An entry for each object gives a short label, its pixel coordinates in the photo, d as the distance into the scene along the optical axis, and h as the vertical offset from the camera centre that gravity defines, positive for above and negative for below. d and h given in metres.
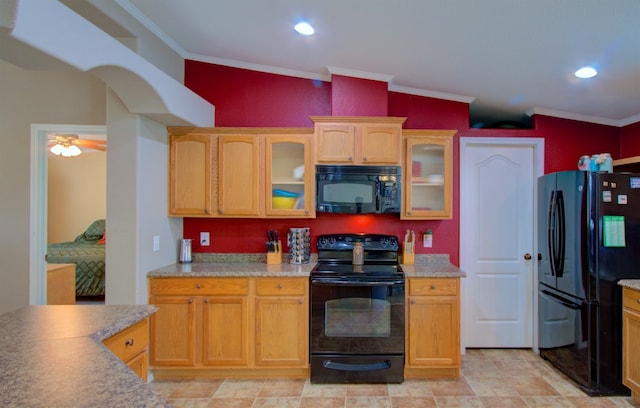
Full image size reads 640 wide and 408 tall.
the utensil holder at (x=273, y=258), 3.15 -0.48
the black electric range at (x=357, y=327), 2.66 -0.95
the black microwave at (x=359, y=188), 2.93 +0.16
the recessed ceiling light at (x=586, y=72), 2.46 +1.00
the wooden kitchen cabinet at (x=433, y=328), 2.71 -0.97
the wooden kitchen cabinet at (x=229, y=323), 2.72 -0.94
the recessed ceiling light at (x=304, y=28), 2.35 +1.27
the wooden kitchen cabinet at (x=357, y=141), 2.92 +0.57
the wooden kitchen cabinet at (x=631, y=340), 2.38 -0.95
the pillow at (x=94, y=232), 5.80 -0.44
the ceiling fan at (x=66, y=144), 5.21 +0.98
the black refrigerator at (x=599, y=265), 2.54 -0.44
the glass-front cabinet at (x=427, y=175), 2.99 +0.29
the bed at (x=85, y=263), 4.51 -0.76
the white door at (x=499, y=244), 3.39 -0.37
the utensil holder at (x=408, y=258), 3.15 -0.48
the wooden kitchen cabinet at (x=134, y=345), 1.55 -0.68
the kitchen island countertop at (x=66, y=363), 0.93 -0.52
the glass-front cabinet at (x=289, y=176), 3.01 +0.28
